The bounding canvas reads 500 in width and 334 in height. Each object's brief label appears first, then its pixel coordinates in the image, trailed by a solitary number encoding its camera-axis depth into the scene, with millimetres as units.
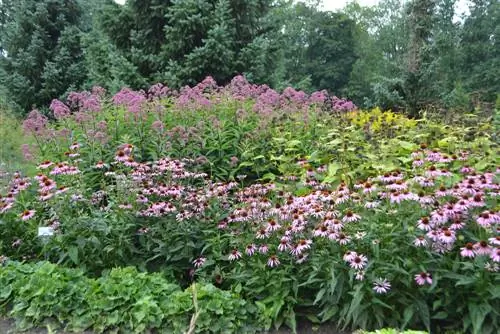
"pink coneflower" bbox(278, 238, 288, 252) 3051
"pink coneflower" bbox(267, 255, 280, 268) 3105
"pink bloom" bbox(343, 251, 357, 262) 2759
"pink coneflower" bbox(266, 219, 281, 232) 3145
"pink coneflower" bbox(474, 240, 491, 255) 2564
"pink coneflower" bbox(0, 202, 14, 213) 3718
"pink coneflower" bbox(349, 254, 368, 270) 2727
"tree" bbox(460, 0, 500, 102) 28250
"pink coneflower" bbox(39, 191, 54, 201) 3545
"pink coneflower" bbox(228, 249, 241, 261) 3276
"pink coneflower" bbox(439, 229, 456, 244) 2609
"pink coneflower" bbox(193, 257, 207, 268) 3587
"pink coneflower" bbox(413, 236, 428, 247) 2730
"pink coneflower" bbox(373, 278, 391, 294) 2689
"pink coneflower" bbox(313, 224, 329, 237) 2893
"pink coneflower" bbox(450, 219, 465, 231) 2701
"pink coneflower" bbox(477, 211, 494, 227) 2621
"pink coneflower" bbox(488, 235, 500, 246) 2526
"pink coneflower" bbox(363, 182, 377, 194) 3109
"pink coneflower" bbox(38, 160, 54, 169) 3929
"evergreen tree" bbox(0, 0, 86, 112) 12914
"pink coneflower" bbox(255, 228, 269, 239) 3185
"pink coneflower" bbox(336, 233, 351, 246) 2824
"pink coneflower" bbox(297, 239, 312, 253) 2965
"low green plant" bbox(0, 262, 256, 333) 2990
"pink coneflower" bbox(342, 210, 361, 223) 2912
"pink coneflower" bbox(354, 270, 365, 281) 2707
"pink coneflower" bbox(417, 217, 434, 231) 2723
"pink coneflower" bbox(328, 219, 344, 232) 2889
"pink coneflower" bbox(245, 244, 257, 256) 3203
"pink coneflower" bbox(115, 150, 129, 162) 3893
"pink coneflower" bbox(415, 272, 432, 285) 2643
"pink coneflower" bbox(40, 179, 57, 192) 3623
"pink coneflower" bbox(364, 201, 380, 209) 2986
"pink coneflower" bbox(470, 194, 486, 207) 2775
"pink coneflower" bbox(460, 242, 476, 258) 2580
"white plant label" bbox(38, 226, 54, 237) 3566
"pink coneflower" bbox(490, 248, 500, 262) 2484
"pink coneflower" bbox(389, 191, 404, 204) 2890
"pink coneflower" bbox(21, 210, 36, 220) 3591
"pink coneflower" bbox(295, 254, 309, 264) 3051
